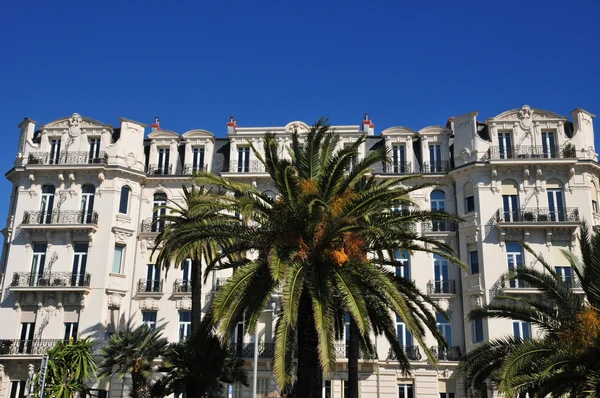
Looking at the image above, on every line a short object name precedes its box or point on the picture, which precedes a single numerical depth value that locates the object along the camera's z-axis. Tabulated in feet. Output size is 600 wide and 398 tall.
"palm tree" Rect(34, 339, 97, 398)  89.76
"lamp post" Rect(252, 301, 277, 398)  80.90
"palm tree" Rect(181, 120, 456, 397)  57.52
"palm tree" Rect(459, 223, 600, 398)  57.21
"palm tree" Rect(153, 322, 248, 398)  85.81
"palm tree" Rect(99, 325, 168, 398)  93.76
